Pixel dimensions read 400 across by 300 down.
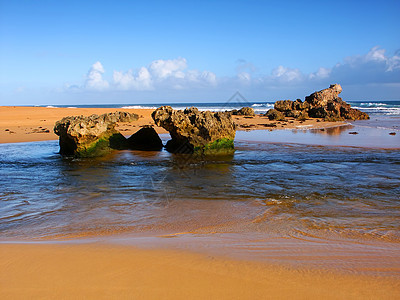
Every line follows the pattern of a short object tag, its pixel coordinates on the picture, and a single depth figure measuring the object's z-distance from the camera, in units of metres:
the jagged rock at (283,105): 30.94
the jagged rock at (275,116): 25.92
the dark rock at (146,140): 11.49
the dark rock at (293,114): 28.39
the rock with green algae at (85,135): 9.38
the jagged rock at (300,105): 30.45
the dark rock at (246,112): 30.70
